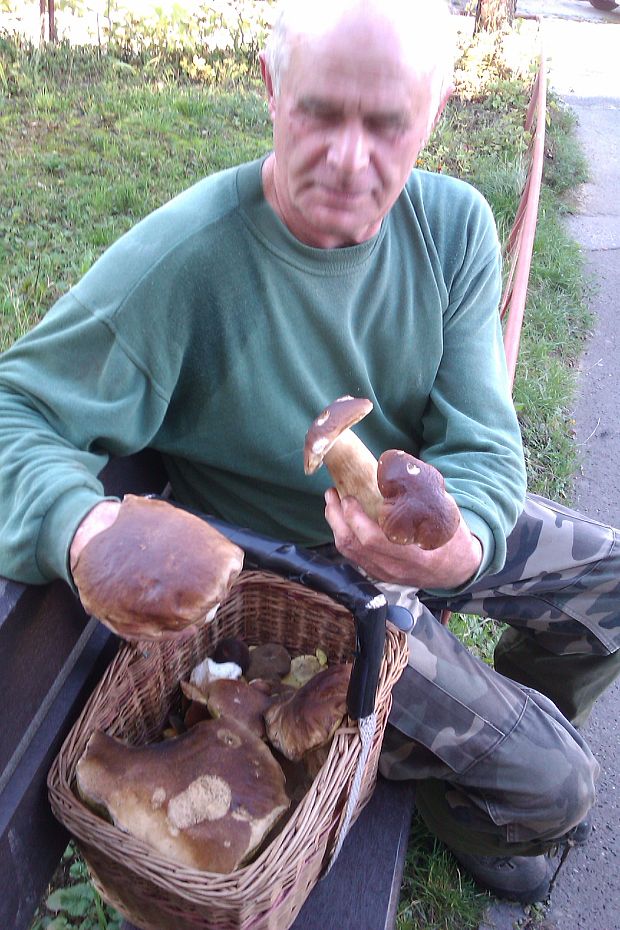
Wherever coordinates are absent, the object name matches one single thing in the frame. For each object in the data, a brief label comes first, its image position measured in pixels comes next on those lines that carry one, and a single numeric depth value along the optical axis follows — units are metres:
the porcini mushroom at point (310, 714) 1.51
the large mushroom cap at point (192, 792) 1.35
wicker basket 1.31
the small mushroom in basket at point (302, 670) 1.85
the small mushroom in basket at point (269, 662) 1.85
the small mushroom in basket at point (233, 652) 1.87
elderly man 1.49
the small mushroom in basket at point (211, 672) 1.79
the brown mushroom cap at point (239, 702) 1.61
